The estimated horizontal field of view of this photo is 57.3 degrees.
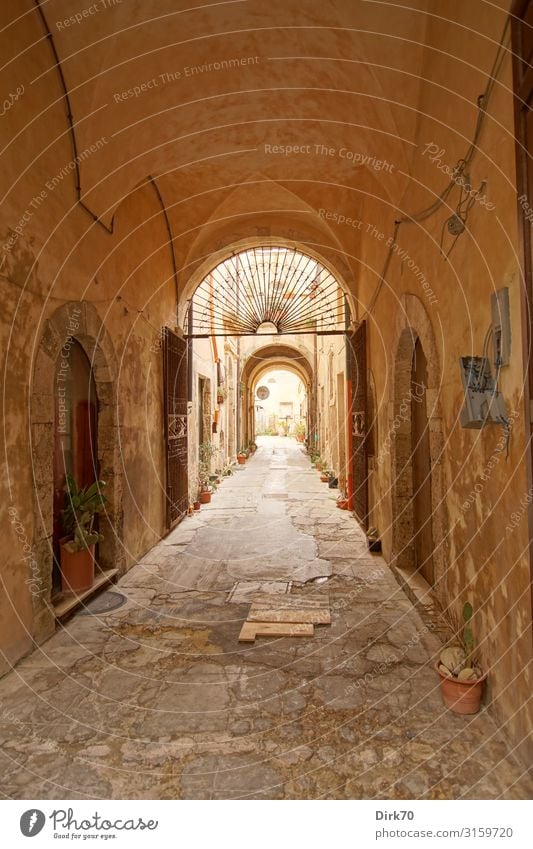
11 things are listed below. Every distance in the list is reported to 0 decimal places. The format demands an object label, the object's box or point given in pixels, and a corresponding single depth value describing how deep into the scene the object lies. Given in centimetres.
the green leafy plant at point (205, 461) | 994
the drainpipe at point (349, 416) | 803
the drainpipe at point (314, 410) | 1819
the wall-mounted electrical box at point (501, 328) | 230
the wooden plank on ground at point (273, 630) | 357
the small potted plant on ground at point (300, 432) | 3020
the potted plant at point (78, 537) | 421
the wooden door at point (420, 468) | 450
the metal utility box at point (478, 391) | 246
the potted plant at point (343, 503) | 855
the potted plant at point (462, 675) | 258
